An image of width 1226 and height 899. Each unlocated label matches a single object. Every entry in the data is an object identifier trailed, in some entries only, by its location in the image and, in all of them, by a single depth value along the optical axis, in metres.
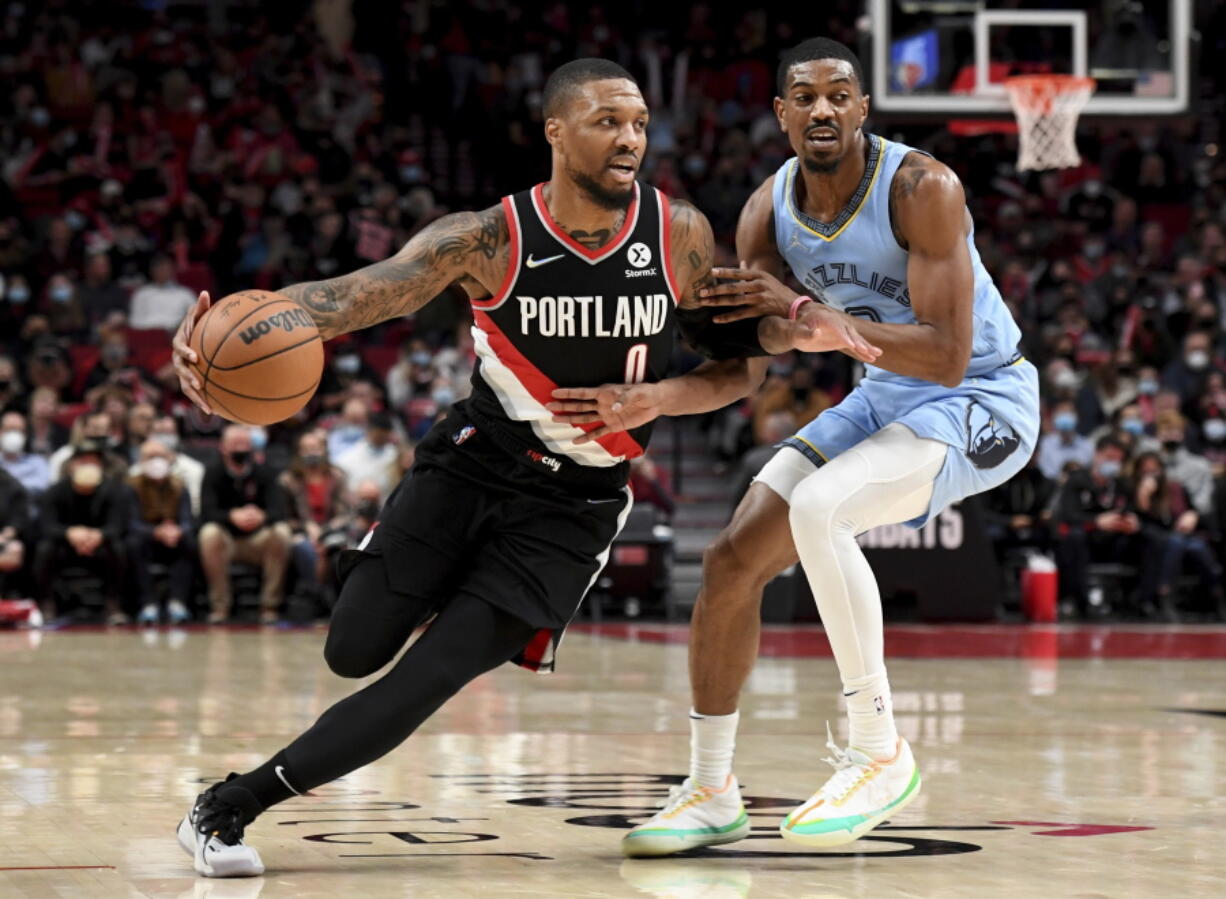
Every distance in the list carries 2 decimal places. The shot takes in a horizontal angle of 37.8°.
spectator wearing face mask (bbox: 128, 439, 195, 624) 13.48
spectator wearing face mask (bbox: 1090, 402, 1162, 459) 15.21
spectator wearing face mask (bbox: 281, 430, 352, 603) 13.81
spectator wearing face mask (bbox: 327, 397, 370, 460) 14.64
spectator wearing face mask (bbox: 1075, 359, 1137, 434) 16.17
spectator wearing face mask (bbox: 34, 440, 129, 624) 13.33
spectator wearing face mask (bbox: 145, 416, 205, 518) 14.05
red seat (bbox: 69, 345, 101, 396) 15.34
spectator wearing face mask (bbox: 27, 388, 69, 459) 14.25
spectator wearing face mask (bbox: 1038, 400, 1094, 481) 15.28
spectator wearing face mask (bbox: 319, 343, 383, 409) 15.68
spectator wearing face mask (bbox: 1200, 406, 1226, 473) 15.88
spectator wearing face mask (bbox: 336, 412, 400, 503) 14.19
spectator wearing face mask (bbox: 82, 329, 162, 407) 14.88
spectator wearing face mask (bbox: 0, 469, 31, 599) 13.19
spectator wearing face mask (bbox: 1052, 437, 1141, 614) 14.51
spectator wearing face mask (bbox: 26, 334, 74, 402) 14.98
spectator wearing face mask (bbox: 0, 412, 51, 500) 13.70
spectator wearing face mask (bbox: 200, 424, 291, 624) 13.57
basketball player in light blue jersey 4.72
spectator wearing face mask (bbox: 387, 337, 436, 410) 15.76
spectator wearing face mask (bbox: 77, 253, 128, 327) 16.55
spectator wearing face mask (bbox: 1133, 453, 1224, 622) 14.56
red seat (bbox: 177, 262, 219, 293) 17.41
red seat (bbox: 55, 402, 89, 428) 14.68
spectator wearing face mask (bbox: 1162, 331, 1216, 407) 16.42
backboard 12.42
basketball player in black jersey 4.40
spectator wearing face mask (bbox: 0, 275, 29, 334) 16.30
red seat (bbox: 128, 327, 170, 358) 16.20
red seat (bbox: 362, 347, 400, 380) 16.66
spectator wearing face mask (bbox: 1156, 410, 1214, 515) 15.21
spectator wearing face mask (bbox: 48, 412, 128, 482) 13.55
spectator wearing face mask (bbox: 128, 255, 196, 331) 16.48
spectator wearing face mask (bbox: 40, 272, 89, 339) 16.12
